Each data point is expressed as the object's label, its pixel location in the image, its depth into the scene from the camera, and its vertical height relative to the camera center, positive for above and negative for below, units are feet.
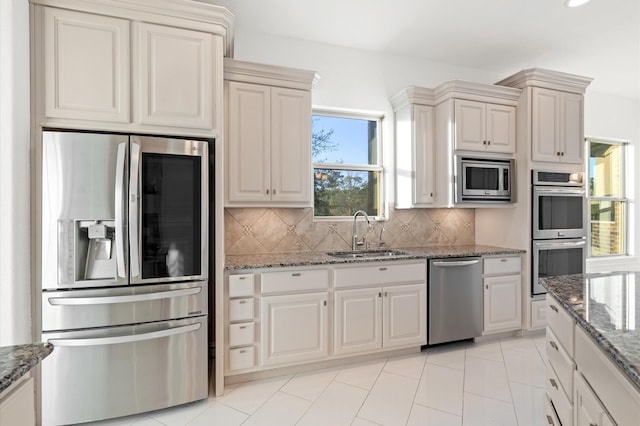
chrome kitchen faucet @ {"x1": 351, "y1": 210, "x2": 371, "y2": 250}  11.31 -0.81
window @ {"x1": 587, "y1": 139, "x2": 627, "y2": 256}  16.48 +0.60
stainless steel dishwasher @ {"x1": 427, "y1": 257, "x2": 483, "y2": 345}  10.37 -2.69
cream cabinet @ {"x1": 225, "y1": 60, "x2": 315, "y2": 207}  9.30 +1.98
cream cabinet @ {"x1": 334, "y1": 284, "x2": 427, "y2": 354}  9.35 -3.00
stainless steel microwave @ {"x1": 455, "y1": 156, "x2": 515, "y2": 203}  11.30 +1.02
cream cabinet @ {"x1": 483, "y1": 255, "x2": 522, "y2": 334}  11.14 -2.71
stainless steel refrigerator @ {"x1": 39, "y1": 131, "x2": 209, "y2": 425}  6.66 -1.22
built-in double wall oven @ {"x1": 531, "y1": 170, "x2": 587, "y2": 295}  11.54 -0.49
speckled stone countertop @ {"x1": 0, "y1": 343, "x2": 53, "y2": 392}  2.70 -1.29
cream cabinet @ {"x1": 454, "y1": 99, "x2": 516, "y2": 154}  11.32 +2.80
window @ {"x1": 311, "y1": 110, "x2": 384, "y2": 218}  11.82 +1.61
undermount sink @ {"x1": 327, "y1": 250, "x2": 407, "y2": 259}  10.93 -1.38
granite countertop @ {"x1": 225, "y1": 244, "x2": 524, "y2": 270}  8.75 -1.31
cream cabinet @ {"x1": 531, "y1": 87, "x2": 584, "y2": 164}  11.62 +2.86
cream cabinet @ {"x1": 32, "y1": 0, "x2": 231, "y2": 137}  6.75 +2.97
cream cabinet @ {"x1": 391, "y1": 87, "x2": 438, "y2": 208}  11.72 +2.09
